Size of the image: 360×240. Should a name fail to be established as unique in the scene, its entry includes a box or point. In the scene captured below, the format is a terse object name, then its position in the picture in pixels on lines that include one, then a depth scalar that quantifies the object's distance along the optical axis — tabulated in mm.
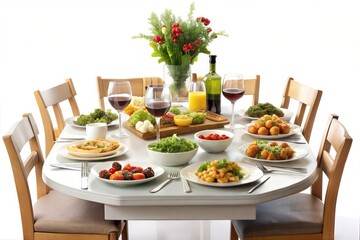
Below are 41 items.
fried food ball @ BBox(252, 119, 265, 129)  2586
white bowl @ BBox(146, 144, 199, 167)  2104
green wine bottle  2926
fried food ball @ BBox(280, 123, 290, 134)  2566
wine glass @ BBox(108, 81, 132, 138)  2523
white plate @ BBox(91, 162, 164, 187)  1915
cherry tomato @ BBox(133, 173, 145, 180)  1932
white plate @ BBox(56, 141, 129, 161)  2230
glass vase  3084
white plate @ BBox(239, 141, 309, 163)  2191
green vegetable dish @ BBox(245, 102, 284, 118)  2893
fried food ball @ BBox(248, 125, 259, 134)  2580
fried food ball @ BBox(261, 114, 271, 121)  2623
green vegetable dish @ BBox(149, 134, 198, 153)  2133
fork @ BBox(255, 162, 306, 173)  2084
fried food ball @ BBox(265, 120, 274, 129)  2568
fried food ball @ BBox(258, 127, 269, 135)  2559
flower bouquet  3025
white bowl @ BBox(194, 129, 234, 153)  2281
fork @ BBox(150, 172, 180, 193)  1895
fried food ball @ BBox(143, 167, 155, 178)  1958
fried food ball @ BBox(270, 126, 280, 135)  2543
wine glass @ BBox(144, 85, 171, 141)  2307
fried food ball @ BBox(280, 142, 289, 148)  2289
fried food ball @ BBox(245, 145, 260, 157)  2234
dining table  1851
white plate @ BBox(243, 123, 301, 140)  2545
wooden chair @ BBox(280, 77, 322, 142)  2979
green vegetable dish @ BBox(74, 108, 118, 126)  2750
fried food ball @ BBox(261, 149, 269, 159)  2207
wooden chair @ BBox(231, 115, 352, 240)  2240
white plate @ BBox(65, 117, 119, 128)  2764
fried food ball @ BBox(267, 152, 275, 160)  2189
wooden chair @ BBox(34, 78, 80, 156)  2990
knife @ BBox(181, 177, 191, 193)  1882
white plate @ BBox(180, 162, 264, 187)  1906
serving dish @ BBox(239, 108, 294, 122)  2889
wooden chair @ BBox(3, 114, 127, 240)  2240
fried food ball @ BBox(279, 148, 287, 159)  2193
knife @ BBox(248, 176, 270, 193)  1879
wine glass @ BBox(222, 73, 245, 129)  2682
